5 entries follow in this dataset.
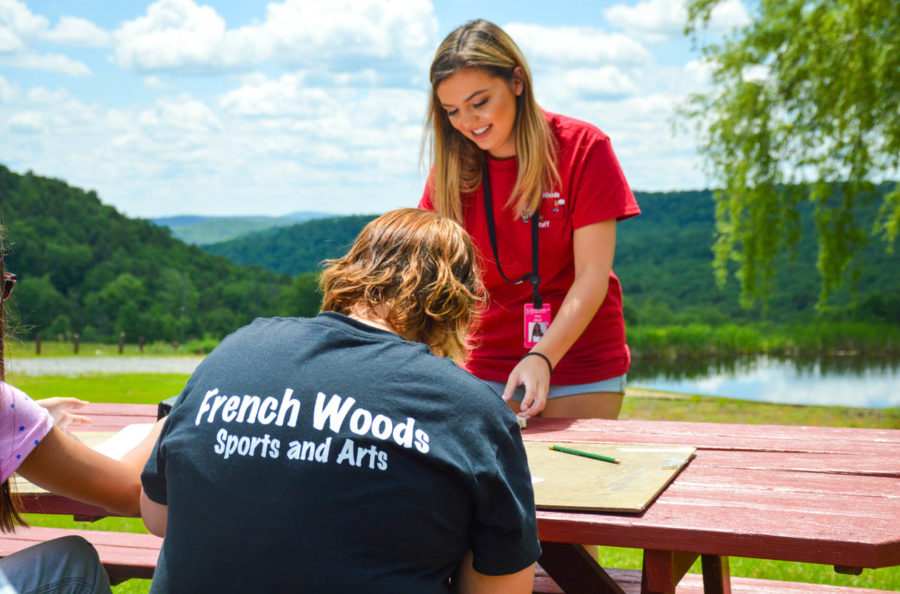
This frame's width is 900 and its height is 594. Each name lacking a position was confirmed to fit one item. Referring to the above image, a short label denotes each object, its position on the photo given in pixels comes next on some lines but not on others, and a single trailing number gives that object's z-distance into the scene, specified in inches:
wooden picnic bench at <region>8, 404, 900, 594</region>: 57.7
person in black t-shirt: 46.3
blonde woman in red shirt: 95.5
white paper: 77.5
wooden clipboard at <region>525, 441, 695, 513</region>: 64.5
